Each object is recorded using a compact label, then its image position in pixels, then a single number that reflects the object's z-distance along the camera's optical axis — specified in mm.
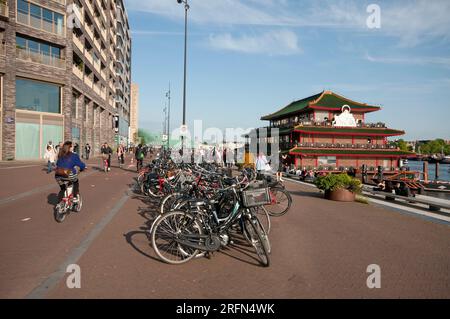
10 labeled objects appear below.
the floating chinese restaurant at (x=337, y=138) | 38594
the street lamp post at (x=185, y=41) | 20997
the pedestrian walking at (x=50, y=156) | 18430
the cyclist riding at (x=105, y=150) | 19384
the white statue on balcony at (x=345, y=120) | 41094
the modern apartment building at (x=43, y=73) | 25609
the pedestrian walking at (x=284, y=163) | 37194
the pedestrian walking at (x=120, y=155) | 24880
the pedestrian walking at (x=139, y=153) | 18656
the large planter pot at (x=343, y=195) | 10906
